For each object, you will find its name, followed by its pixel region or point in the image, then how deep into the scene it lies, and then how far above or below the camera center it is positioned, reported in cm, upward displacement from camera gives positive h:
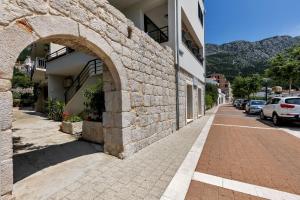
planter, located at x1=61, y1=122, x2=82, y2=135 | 732 -101
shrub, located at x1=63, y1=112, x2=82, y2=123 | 781 -71
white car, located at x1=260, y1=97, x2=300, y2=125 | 997 -53
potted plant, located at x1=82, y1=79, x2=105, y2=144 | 606 -47
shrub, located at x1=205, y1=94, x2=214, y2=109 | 2648 -16
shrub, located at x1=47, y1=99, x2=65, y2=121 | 1171 -49
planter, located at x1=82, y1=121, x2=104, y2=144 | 598 -98
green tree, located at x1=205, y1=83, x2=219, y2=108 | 3837 +235
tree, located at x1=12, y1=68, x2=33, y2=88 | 2832 +309
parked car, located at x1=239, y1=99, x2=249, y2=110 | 2848 -78
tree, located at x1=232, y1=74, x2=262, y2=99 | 3889 +324
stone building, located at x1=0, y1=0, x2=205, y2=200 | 241 +101
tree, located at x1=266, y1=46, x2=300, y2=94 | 1646 +299
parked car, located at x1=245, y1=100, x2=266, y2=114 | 1882 -63
